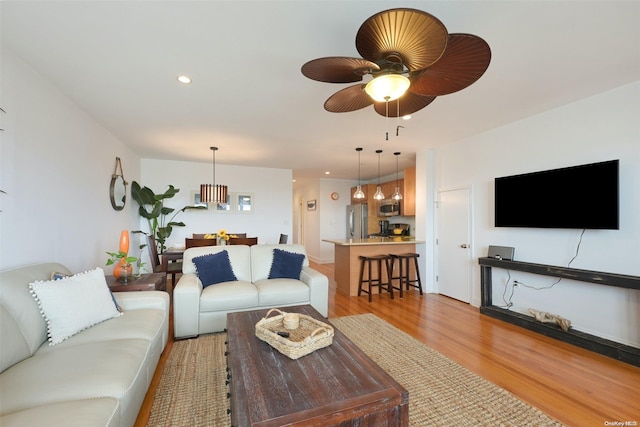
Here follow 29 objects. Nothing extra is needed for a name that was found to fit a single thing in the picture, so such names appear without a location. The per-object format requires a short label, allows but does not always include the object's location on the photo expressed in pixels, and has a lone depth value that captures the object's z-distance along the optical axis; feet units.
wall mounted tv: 8.56
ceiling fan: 4.05
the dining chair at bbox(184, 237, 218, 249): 13.88
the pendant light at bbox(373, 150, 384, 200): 14.90
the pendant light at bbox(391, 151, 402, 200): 15.98
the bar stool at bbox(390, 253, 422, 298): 15.05
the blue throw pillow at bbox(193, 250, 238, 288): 10.52
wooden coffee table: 3.66
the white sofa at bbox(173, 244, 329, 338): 9.14
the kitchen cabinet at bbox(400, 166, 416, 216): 17.88
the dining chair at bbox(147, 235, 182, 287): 13.58
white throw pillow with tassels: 5.55
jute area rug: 5.60
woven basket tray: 5.04
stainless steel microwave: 21.22
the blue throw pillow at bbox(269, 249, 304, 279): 11.56
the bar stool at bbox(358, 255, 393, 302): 14.48
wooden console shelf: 7.88
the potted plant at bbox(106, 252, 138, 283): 8.89
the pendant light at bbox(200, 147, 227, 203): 15.69
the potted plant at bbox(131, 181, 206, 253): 16.21
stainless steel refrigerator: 24.20
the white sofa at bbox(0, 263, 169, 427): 3.70
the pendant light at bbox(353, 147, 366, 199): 15.62
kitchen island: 15.16
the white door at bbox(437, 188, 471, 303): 13.64
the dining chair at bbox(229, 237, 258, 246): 14.69
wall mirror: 13.10
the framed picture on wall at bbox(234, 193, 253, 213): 20.53
